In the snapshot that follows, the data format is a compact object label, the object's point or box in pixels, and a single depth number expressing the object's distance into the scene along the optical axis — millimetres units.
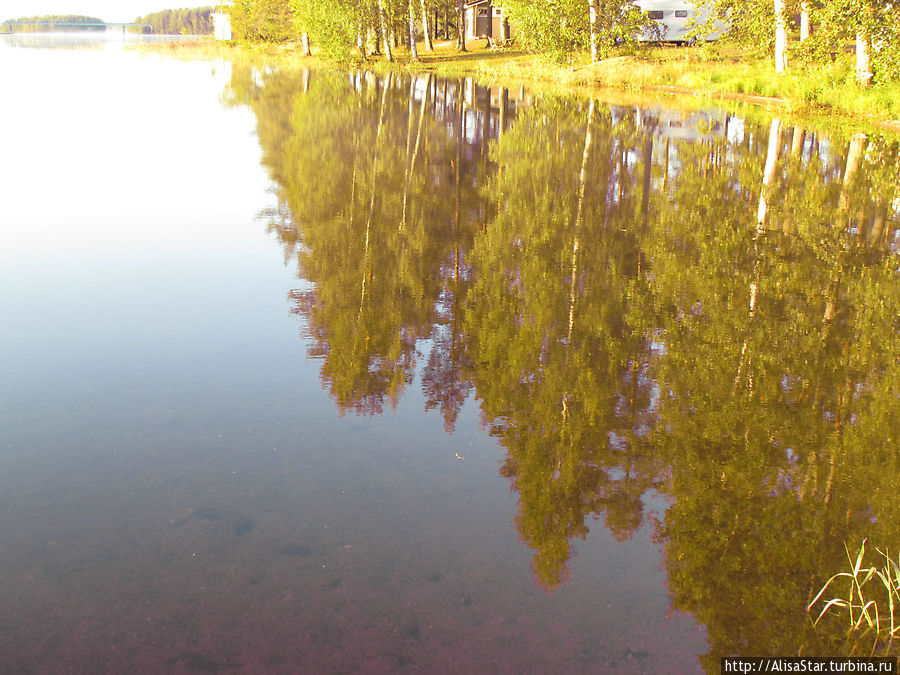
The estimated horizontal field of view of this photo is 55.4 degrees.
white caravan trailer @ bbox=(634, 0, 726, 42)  60947
